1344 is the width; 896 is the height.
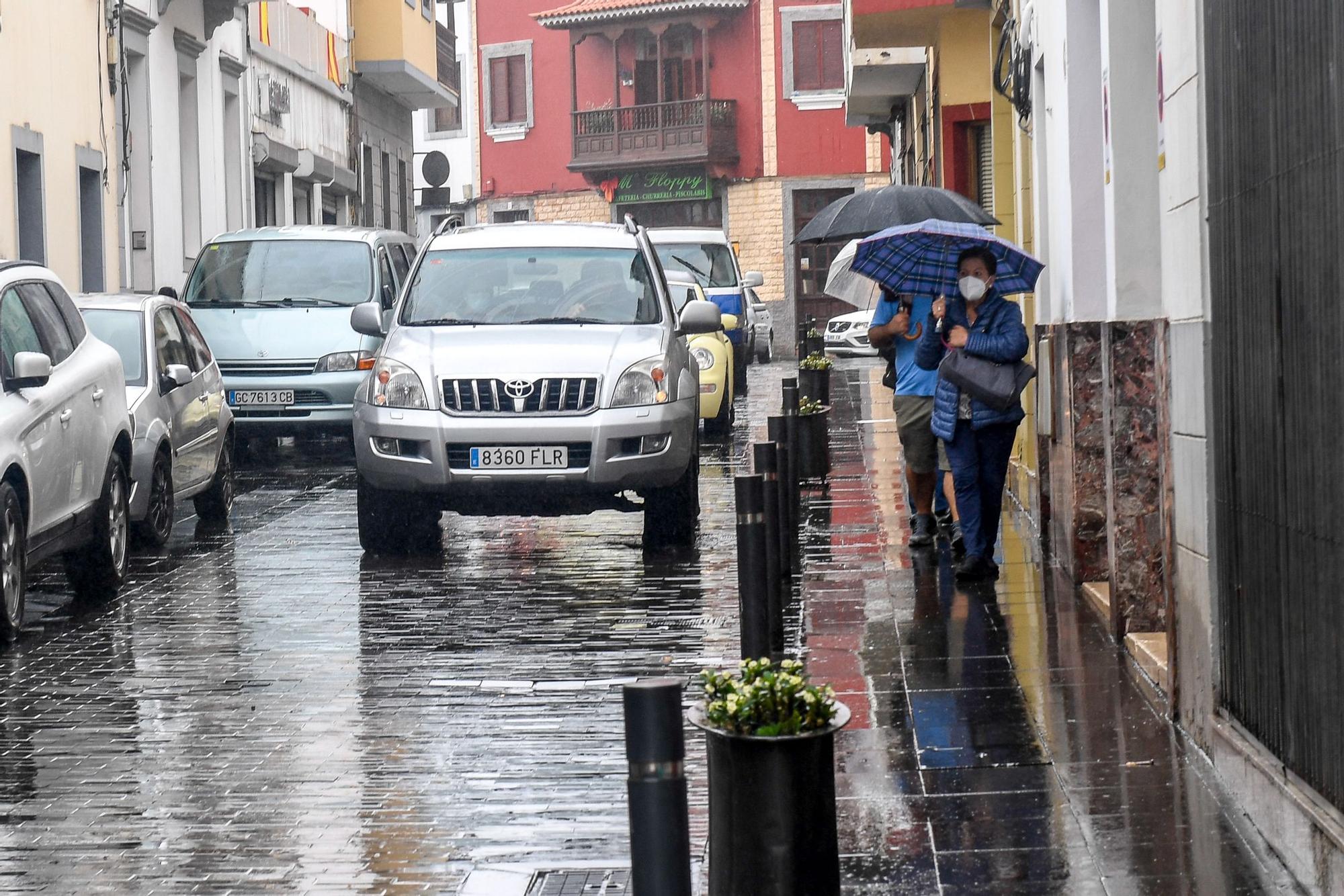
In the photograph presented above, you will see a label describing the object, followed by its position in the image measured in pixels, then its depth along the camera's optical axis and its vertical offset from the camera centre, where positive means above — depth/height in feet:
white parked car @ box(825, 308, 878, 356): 139.03 +4.89
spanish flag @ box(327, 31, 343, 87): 112.88 +19.62
